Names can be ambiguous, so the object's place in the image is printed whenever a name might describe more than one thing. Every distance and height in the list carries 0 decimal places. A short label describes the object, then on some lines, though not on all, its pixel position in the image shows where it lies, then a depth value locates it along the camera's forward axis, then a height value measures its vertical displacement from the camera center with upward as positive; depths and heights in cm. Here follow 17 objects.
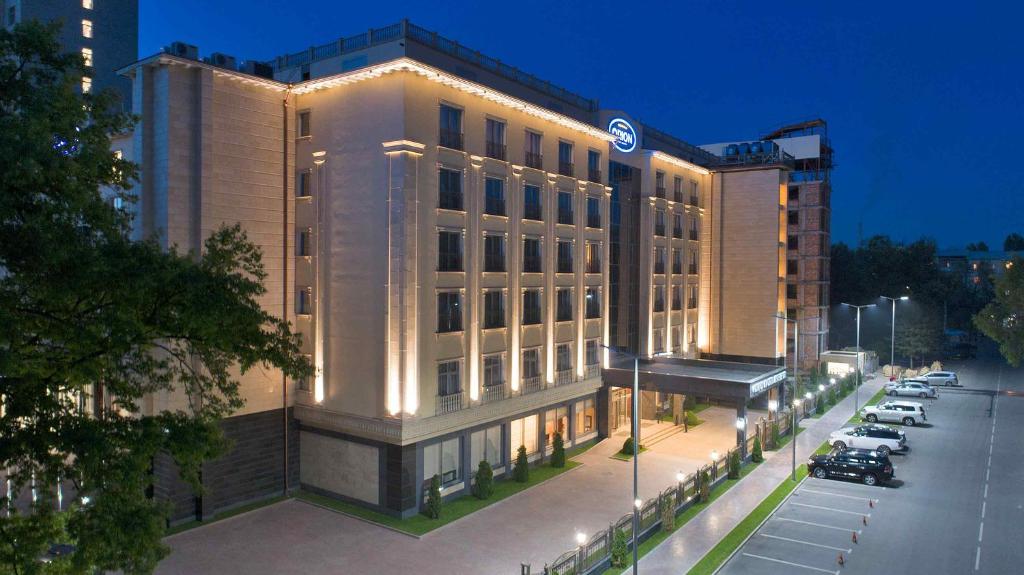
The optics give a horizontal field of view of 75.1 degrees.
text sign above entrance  4074 -656
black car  3516 -990
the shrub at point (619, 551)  2480 -1006
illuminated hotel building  2981 +200
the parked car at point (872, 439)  4169 -990
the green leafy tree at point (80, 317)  1320 -86
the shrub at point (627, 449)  4075 -1034
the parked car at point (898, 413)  5038 -993
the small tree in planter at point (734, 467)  3647 -1016
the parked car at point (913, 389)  6047 -967
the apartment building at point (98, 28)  5122 +2039
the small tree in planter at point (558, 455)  3822 -1002
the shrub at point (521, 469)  3547 -1009
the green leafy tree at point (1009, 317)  5778 -306
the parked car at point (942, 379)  6800 -983
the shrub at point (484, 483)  3253 -992
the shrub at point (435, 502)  2998 -1003
